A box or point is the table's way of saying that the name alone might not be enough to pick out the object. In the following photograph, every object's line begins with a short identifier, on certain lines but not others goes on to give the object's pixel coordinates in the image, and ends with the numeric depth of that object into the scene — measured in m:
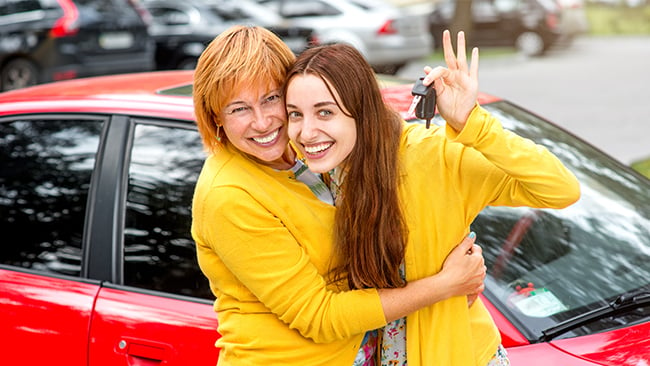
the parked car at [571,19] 19.11
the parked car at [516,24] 18.33
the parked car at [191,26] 13.16
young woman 1.92
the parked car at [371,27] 14.29
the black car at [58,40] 10.35
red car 2.46
